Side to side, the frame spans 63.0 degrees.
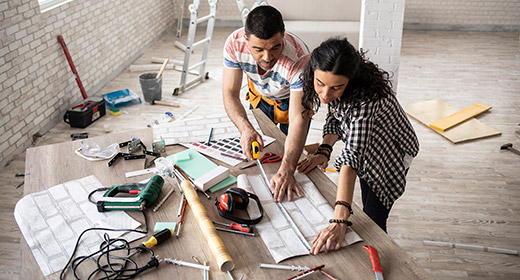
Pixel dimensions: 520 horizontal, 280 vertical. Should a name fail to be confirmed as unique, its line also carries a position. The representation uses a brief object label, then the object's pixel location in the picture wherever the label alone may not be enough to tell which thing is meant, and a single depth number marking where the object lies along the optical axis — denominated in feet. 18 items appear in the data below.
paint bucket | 14.28
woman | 4.76
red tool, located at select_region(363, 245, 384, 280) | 4.16
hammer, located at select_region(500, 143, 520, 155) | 11.79
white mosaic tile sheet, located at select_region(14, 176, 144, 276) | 4.53
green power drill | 5.09
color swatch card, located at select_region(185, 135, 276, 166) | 6.23
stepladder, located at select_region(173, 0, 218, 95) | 14.56
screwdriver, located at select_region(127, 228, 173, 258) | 4.56
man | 5.88
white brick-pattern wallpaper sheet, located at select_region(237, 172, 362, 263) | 4.58
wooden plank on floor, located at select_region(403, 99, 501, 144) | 12.63
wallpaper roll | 4.26
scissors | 6.13
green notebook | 5.66
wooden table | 4.26
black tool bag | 12.69
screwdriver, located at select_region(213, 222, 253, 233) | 4.78
